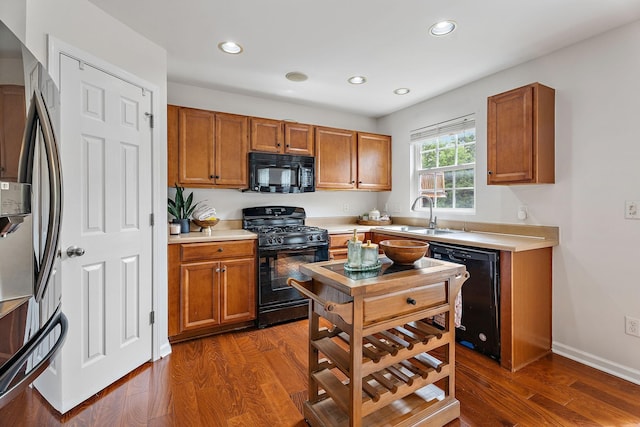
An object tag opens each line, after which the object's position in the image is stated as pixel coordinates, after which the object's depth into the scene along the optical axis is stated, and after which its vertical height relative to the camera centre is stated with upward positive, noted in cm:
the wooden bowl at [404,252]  165 -21
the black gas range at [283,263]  293 -49
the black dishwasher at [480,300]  229 -68
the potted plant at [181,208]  294 +5
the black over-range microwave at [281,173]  321 +45
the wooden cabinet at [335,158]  362 +67
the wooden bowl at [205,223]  302 -9
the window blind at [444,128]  316 +95
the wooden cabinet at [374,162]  392 +68
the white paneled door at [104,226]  178 -8
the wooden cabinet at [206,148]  284 +64
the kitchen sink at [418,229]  321 -18
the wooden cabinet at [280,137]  323 +85
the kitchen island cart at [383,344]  139 -69
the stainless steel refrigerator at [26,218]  77 -1
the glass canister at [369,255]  157 -22
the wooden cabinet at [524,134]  234 +62
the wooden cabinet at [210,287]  258 -66
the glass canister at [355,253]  156 -21
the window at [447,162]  322 +58
